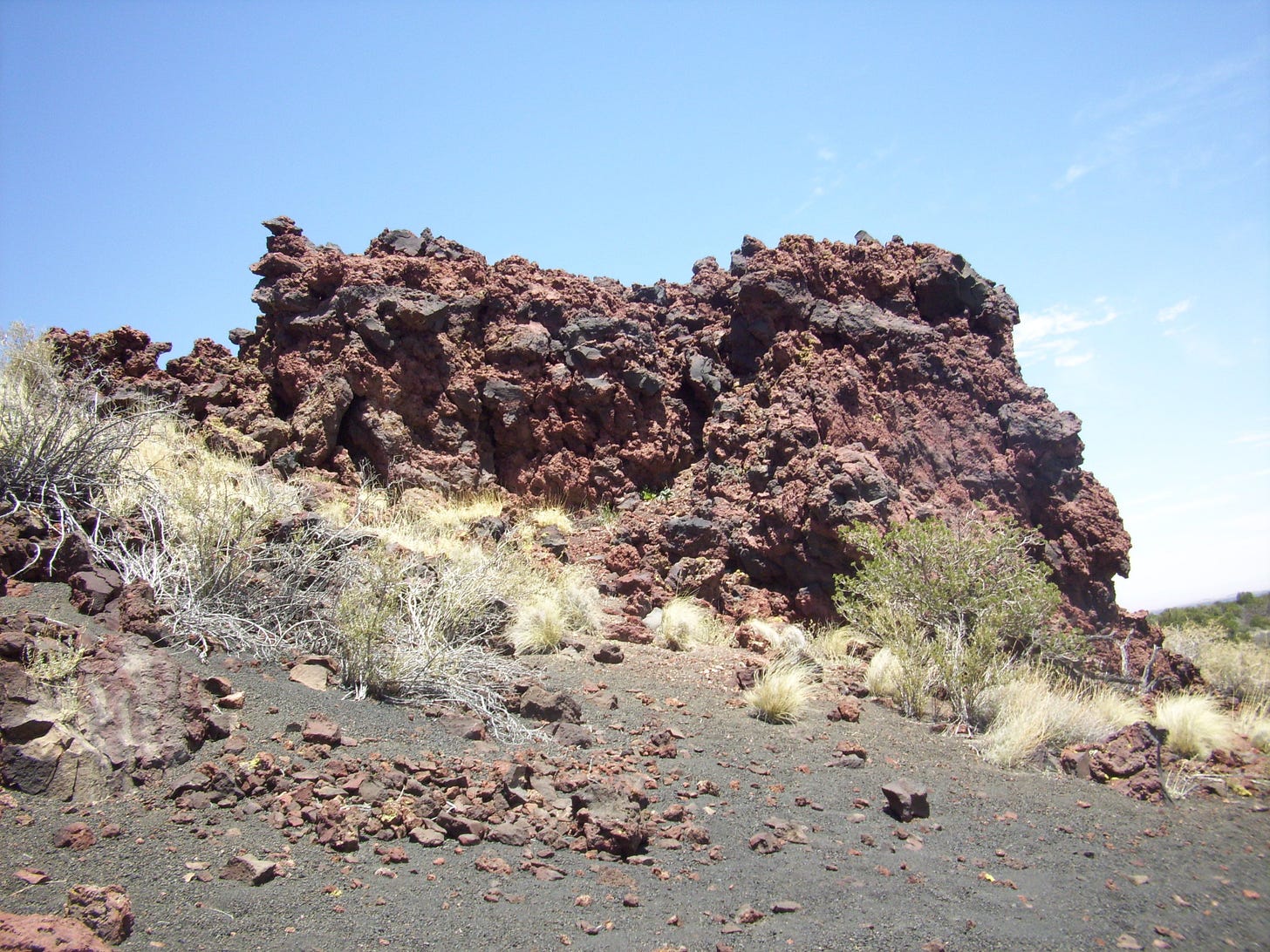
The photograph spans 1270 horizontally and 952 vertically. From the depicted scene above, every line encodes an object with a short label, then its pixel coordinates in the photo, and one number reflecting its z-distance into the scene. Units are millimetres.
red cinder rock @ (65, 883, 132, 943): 2844
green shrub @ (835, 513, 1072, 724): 7645
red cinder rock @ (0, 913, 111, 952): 2508
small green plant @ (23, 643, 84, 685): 4227
